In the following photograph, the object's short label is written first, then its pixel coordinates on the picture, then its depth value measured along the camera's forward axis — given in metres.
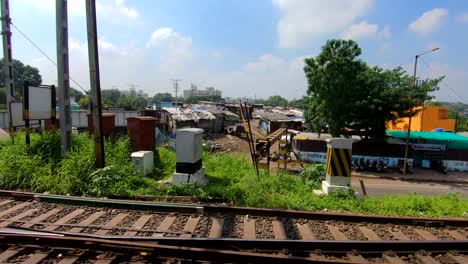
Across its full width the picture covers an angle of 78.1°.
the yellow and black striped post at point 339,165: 7.30
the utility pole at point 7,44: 11.01
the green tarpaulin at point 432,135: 24.75
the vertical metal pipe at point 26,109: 8.70
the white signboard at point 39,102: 9.09
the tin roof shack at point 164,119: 39.66
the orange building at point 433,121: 38.78
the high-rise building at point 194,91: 165.10
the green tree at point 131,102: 97.42
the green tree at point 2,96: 74.88
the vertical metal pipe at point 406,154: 21.84
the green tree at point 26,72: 93.05
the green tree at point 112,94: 130.85
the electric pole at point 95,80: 7.64
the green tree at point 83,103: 70.03
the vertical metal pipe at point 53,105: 9.65
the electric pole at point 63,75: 8.18
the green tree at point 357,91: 22.12
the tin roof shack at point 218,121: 42.25
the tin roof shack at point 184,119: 37.72
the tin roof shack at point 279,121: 43.88
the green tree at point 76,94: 112.38
